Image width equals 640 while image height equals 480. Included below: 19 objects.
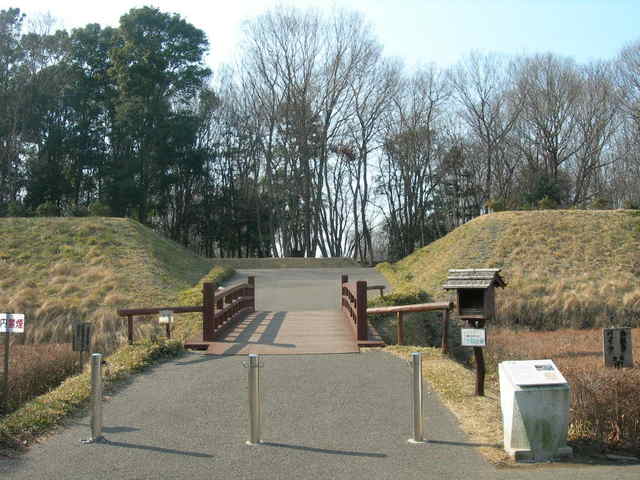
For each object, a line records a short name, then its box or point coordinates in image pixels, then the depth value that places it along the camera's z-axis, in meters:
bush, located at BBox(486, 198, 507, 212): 34.28
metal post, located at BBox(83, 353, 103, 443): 6.68
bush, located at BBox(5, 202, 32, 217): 34.78
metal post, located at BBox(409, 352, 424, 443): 6.64
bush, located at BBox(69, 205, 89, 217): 34.47
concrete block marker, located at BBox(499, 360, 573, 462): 6.16
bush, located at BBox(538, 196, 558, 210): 33.62
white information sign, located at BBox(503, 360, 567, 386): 6.26
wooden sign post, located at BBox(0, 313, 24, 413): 8.80
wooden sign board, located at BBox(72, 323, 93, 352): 10.95
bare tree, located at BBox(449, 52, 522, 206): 45.06
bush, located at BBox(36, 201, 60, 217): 34.38
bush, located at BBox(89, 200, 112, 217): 34.28
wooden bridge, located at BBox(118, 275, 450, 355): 12.67
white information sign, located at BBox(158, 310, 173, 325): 13.31
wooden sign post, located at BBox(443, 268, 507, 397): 9.00
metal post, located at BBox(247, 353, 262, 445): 6.59
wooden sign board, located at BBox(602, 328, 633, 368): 8.84
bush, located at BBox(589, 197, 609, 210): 33.81
